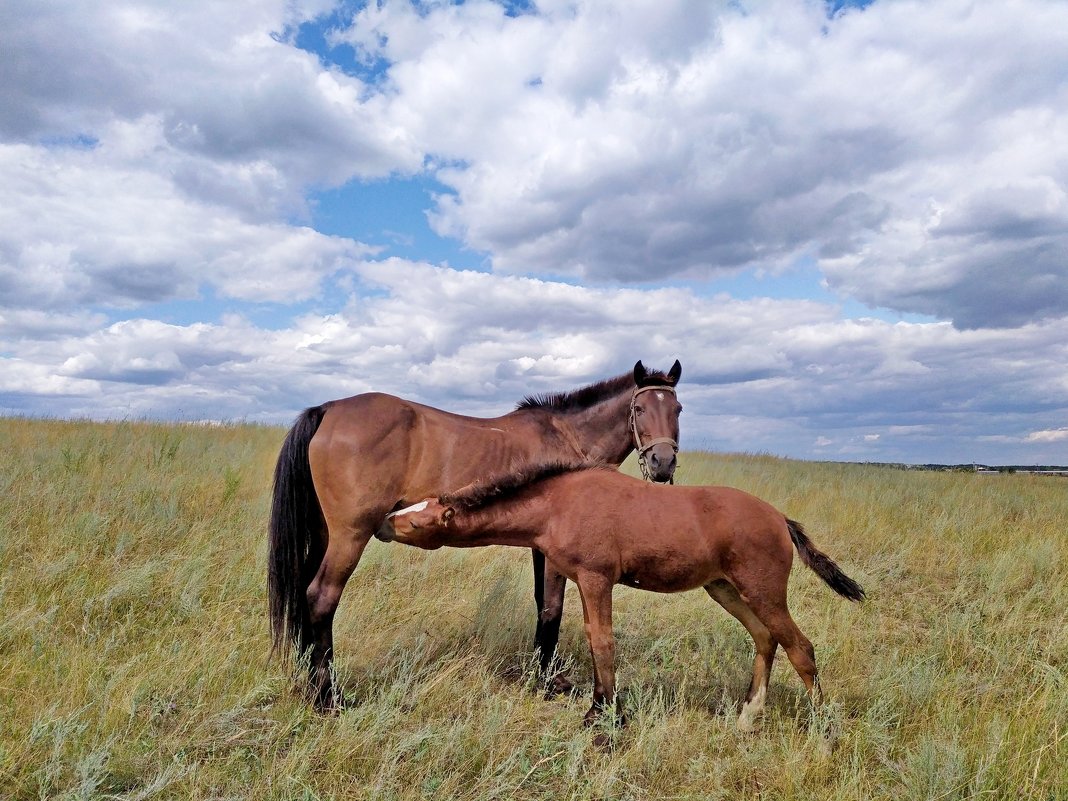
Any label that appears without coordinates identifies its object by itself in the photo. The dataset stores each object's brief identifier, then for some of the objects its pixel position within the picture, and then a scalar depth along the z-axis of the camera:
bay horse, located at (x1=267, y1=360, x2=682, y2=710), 4.99
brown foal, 4.37
